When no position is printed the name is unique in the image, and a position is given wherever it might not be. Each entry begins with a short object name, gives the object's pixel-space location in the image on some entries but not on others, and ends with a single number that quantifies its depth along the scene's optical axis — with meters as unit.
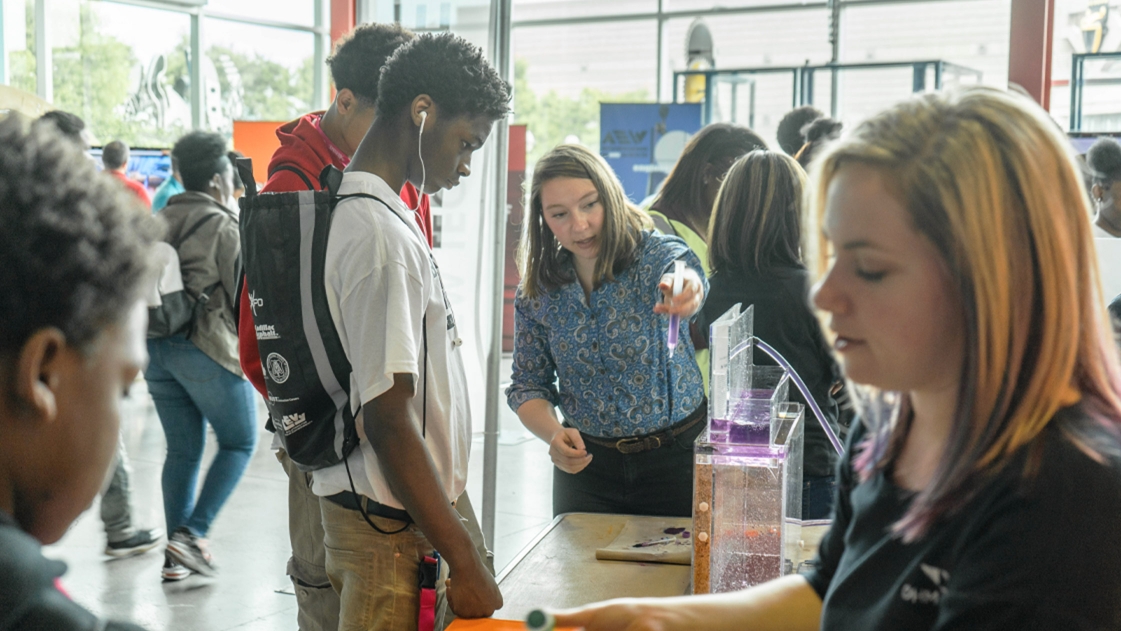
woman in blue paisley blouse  2.19
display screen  7.34
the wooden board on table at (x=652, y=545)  1.77
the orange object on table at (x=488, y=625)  1.37
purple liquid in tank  1.54
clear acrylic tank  1.52
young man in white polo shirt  1.46
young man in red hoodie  1.85
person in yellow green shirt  2.96
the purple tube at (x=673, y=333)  2.02
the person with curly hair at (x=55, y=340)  0.55
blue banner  7.47
